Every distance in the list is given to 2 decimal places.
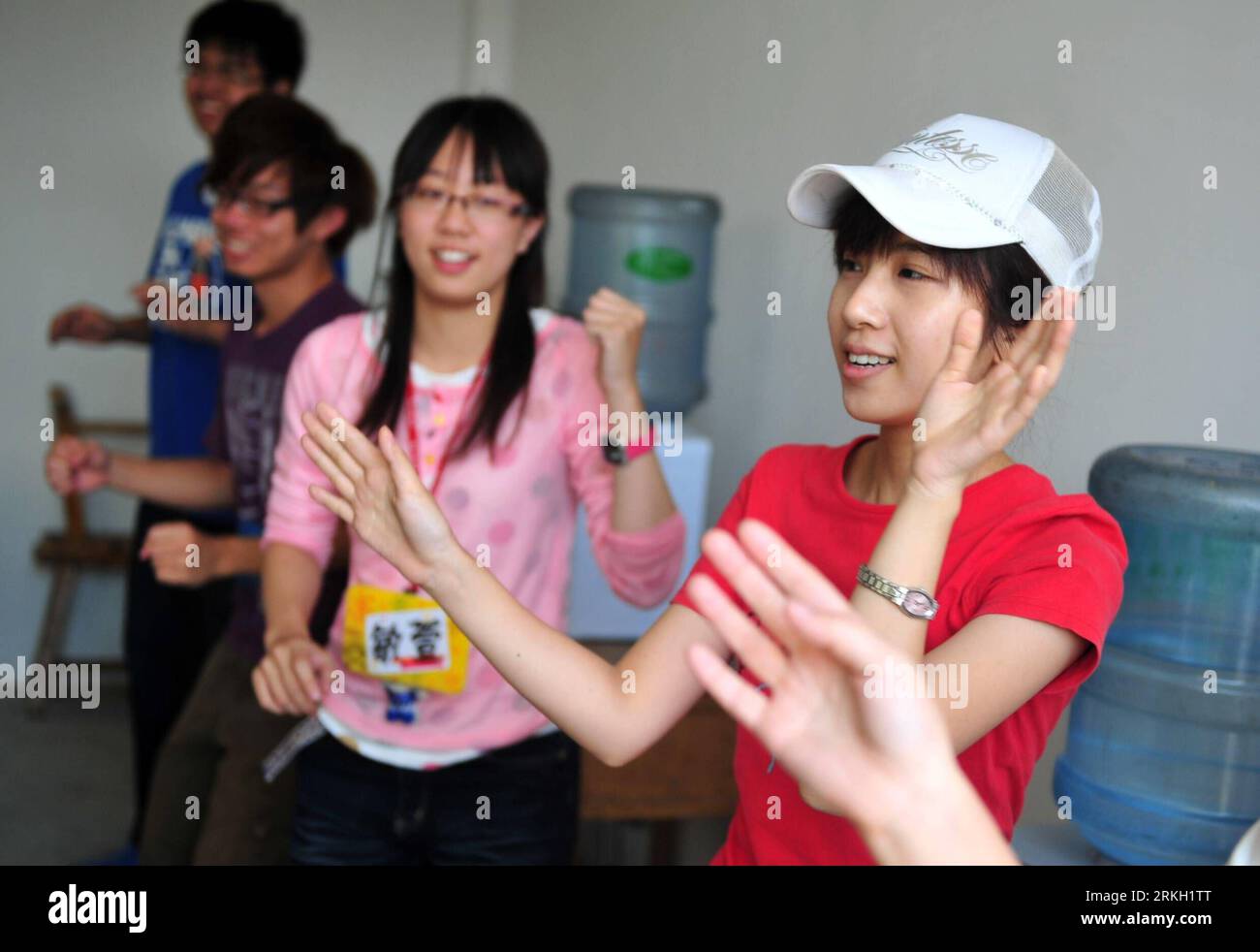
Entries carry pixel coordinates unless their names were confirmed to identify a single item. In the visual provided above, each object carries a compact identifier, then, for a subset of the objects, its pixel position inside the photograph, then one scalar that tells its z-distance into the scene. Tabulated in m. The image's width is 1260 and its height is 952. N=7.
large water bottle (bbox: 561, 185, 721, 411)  2.88
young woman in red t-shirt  0.99
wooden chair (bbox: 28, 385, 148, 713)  4.34
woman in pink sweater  1.64
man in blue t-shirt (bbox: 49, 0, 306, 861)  2.82
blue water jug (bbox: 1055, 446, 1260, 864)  1.31
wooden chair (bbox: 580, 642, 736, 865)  2.33
